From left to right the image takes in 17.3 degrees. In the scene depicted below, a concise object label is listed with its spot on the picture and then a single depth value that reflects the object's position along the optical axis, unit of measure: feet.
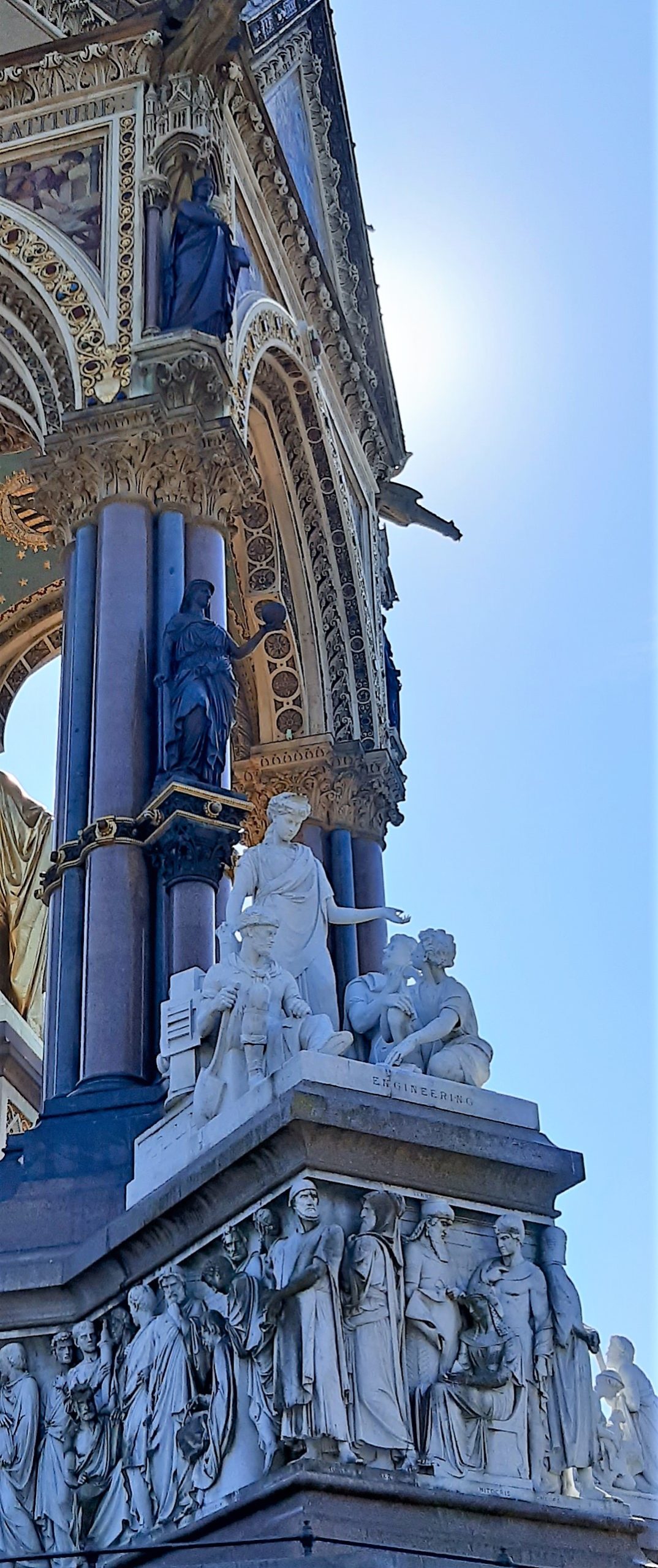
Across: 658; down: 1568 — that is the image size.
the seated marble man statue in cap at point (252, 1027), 32.96
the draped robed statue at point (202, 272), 48.78
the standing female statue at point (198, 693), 43.55
